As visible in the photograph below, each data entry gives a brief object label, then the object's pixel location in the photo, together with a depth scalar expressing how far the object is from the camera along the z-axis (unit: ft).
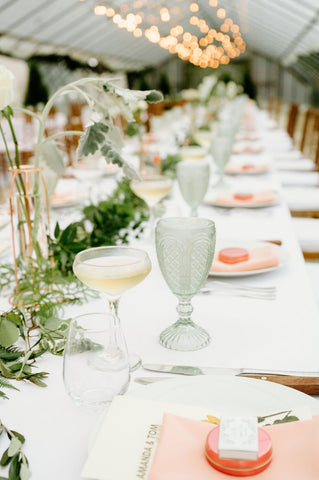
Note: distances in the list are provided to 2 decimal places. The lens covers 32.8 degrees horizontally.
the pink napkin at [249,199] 6.54
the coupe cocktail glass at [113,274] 2.77
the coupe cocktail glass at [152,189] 5.27
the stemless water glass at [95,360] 2.25
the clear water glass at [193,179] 5.51
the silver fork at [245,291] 3.83
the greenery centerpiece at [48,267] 2.86
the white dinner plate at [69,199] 6.52
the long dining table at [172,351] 2.27
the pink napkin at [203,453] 1.85
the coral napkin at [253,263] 4.13
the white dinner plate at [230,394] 2.31
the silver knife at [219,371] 2.71
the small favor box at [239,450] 1.81
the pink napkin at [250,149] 11.96
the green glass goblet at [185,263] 3.07
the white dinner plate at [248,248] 4.08
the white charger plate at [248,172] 9.07
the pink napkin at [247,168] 9.10
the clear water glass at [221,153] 7.80
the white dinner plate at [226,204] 6.52
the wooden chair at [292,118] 19.67
